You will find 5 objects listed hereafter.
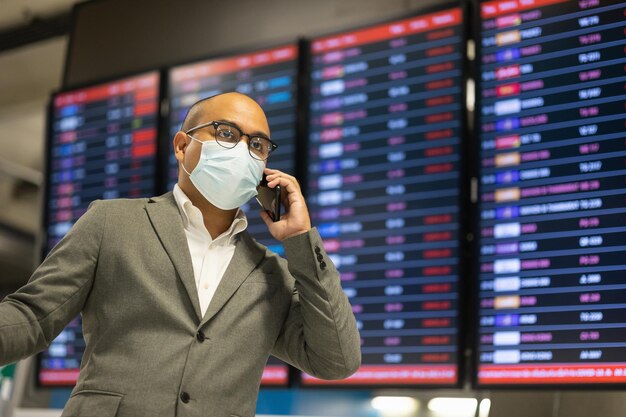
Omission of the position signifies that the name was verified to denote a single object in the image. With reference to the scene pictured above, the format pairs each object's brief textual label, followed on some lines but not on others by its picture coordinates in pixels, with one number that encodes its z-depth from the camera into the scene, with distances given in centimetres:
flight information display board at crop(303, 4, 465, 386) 381
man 215
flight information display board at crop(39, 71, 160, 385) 478
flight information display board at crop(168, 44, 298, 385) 435
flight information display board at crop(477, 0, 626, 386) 338
